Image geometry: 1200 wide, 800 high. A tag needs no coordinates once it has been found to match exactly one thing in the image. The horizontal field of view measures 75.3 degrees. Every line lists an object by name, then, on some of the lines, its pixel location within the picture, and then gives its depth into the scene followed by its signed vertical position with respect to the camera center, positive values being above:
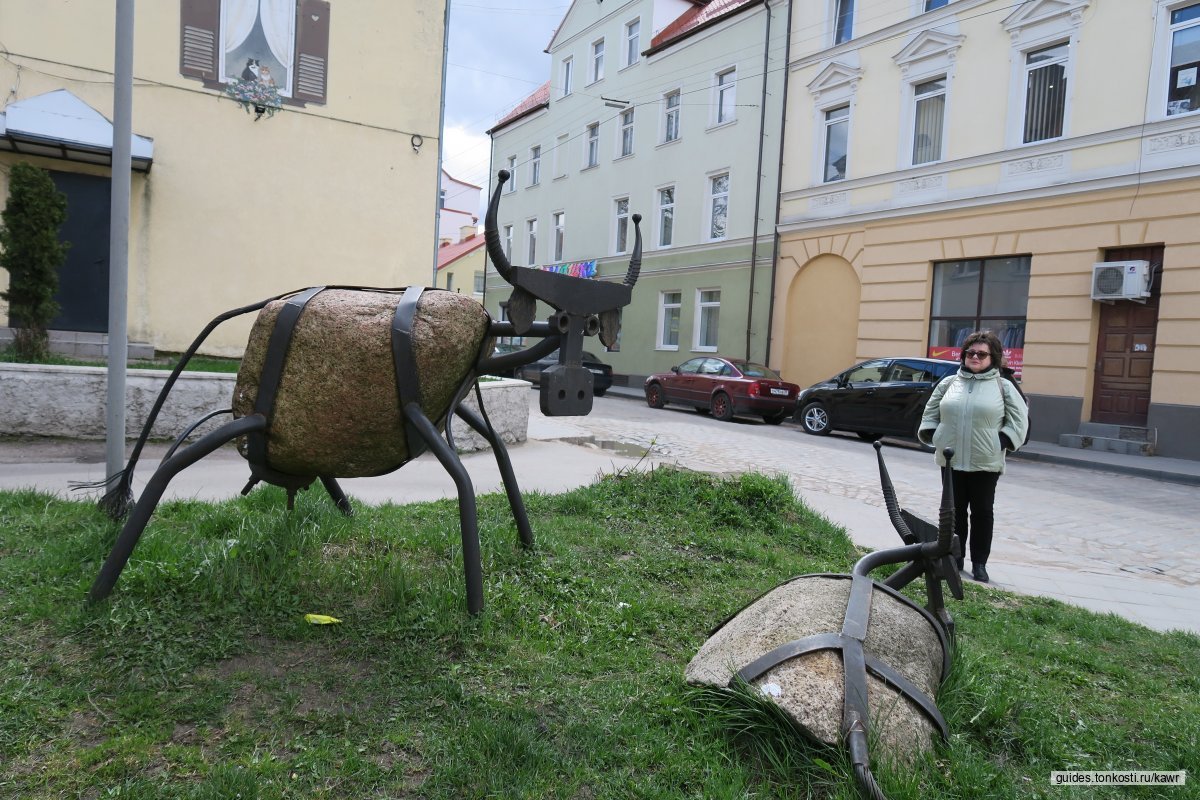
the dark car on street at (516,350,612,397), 22.28 -0.59
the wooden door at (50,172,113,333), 11.38 +0.98
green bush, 8.20 +0.72
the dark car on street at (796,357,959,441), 13.54 -0.52
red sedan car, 16.77 -0.60
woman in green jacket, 5.38 -0.36
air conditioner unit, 13.53 +1.84
